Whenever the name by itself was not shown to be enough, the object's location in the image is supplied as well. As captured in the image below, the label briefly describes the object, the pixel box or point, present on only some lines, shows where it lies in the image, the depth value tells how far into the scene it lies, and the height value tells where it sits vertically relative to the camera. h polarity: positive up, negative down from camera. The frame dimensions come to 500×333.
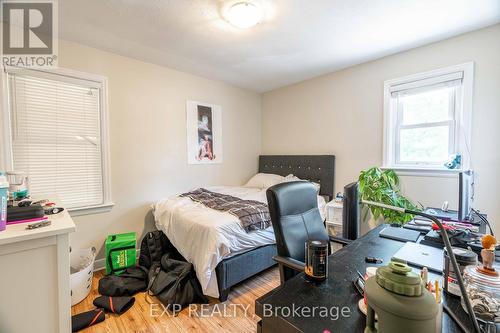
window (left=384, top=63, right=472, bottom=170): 2.26 +0.45
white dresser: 1.06 -0.59
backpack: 2.46 -1.01
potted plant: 2.34 -0.36
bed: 1.89 -0.77
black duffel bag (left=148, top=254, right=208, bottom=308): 1.92 -1.12
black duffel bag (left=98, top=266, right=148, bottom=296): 2.06 -1.17
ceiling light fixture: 1.78 +1.19
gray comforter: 2.14 -0.51
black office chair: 1.31 -0.41
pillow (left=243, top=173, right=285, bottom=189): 3.67 -0.35
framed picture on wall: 3.37 +0.41
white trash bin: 1.93 -1.05
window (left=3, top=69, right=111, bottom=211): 2.17 +0.26
